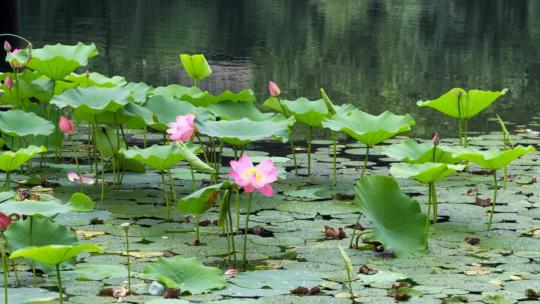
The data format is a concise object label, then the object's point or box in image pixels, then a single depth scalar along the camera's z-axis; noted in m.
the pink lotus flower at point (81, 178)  7.89
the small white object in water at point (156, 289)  5.62
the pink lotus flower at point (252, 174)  5.99
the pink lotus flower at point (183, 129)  6.91
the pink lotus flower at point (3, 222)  5.04
